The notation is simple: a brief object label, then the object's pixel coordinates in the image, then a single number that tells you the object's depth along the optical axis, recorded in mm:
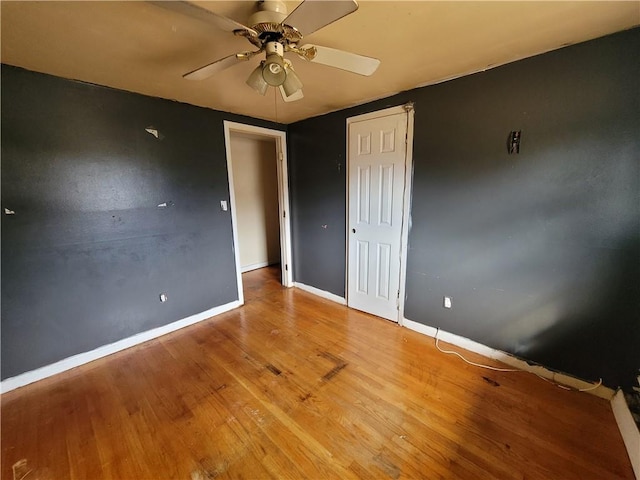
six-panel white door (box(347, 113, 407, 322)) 2473
